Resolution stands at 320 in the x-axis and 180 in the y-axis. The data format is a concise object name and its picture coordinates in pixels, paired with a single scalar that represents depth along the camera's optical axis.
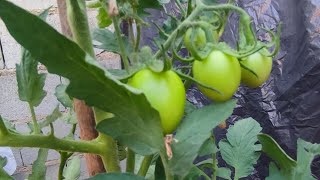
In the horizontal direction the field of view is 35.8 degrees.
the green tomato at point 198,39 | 0.38
